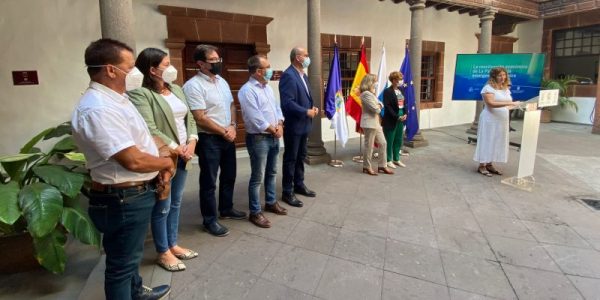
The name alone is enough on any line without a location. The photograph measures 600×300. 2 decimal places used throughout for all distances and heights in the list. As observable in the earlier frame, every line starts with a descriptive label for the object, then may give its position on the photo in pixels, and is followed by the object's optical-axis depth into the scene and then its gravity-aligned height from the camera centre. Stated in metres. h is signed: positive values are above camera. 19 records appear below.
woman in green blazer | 2.28 -0.21
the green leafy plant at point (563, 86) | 10.15 +0.19
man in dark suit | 3.73 -0.19
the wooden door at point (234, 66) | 6.16 +0.50
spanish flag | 5.80 -0.03
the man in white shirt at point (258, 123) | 3.32 -0.26
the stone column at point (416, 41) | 6.99 +1.01
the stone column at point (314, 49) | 5.56 +0.69
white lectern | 4.63 -0.57
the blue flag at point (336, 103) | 5.53 -0.14
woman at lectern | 4.82 -0.42
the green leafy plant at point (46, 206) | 2.37 -0.74
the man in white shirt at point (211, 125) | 2.92 -0.25
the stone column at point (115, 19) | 2.77 +0.58
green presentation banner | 6.54 +0.38
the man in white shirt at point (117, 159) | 1.60 -0.30
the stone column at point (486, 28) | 8.20 +1.48
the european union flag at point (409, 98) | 6.55 -0.08
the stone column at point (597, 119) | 8.78 -0.63
